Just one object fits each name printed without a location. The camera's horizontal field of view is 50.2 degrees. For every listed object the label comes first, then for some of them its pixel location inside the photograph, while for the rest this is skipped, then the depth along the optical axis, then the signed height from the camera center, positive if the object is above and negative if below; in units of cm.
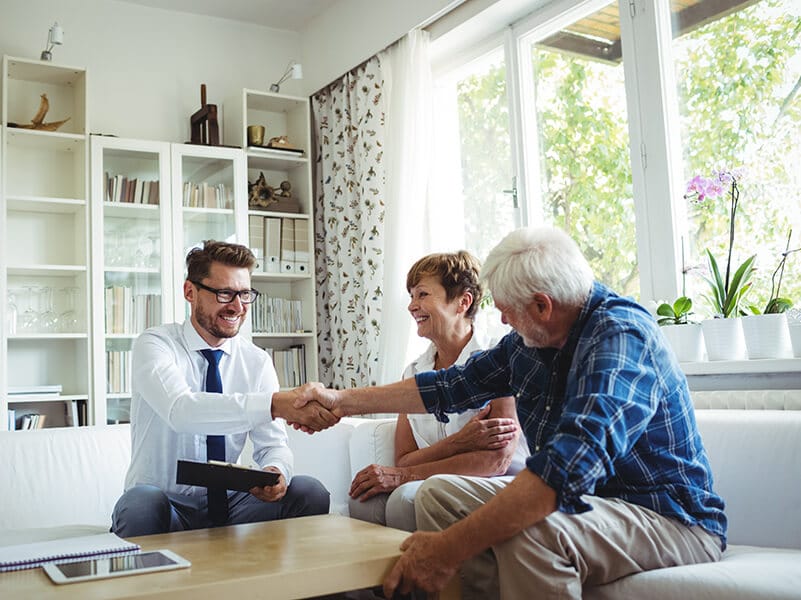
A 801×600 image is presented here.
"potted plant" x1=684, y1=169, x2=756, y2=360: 270 +23
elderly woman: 232 -17
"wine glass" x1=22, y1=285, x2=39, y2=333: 415 +35
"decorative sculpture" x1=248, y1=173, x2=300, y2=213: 480 +103
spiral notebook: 162 -32
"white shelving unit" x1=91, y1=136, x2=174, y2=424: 423 +66
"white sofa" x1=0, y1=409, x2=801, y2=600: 160 -31
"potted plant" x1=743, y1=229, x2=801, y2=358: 259 +8
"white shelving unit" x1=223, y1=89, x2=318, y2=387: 477 +74
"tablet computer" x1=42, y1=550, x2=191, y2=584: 149 -32
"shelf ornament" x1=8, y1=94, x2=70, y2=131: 425 +134
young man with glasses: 221 -8
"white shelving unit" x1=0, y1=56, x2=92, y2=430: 416 +74
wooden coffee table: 142 -34
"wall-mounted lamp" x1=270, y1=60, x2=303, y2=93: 473 +172
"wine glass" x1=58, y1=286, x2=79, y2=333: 424 +37
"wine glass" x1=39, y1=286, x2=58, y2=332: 420 +38
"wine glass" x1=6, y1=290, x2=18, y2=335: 409 +37
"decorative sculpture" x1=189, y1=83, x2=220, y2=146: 463 +142
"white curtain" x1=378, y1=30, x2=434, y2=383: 413 +89
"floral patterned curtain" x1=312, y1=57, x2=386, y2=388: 444 +84
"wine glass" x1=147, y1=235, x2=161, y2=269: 438 +67
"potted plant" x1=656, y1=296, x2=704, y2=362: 282 +10
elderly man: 153 -19
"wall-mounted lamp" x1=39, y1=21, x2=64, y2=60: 415 +172
